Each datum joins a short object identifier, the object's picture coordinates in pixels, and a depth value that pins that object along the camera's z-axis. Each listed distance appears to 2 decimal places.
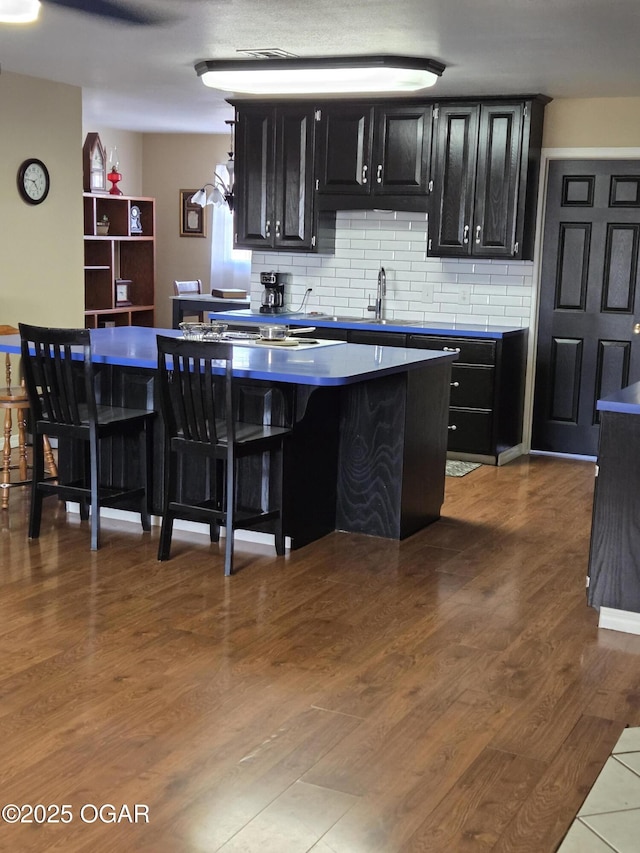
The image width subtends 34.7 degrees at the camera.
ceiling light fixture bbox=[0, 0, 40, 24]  3.98
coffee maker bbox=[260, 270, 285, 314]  7.63
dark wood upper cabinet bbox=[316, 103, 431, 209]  6.96
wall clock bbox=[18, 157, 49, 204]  6.73
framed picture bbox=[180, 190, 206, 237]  10.92
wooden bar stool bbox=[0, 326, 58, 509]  5.33
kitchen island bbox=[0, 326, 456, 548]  4.65
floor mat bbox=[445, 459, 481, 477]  6.54
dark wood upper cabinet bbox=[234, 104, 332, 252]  7.28
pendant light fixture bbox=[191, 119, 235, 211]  8.05
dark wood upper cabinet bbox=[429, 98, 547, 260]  6.71
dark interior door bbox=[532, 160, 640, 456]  6.81
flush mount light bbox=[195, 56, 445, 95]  5.48
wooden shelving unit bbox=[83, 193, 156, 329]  9.81
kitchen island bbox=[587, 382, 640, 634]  3.74
